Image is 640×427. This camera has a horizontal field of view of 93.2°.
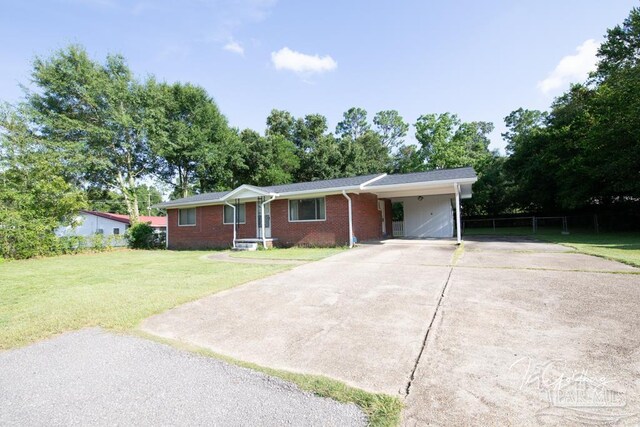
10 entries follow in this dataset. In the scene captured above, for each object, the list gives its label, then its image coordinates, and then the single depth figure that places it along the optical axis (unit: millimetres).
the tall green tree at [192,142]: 28531
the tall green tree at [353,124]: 42938
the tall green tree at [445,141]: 31000
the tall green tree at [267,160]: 30797
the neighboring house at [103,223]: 28297
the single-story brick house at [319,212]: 13688
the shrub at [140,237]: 20141
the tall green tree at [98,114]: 23656
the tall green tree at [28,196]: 14578
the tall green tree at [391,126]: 43062
